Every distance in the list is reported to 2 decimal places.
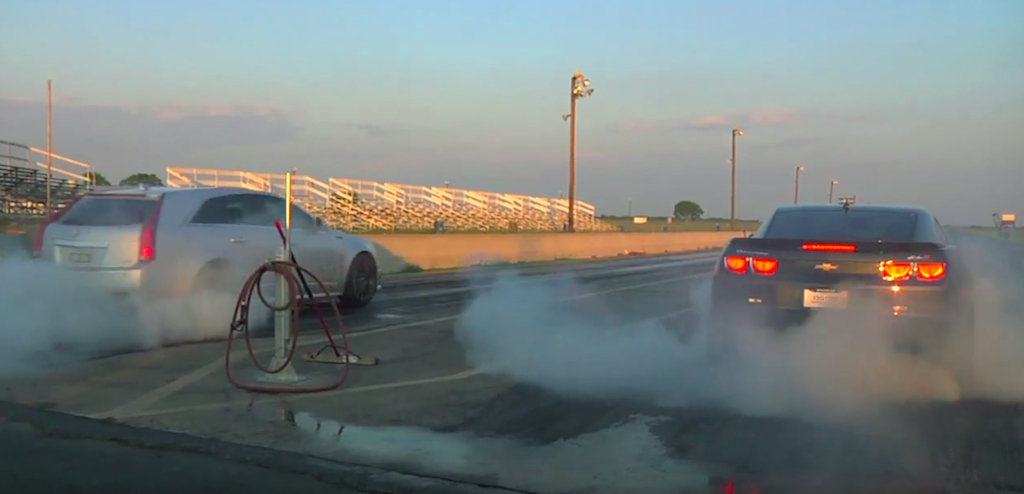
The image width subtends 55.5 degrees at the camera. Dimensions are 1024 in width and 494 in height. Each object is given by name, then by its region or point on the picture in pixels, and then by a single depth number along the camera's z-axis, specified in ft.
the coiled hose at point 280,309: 25.12
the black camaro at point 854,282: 25.02
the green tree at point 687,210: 442.09
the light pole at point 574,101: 128.16
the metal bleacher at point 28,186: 77.10
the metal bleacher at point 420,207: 114.35
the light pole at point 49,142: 75.31
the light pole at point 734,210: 191.01
